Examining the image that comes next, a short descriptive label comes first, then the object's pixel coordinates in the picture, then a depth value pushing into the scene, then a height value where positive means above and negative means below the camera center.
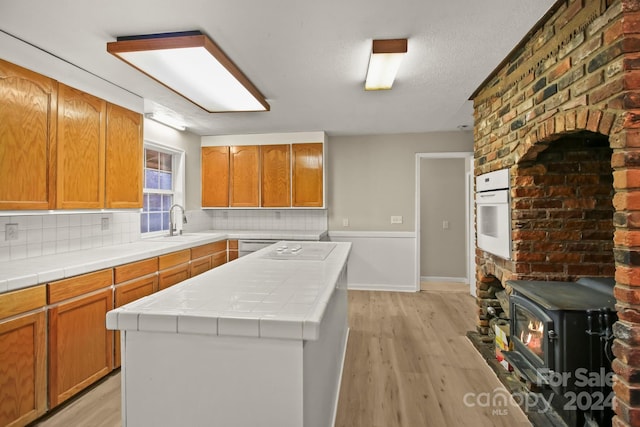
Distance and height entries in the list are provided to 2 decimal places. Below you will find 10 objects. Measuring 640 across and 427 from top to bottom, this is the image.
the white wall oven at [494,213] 2.26 +0.02
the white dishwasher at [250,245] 4.20 -0.41
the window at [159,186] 3.84 +0.39
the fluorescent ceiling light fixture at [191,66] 1.92 +1.07
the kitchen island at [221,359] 1.08 -0.53
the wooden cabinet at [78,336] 1.92 -0.81
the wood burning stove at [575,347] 1.49 -0.65
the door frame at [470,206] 4.57 +0.13
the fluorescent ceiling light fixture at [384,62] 2.01 +1.08
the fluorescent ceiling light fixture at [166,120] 3.53 +1.16
